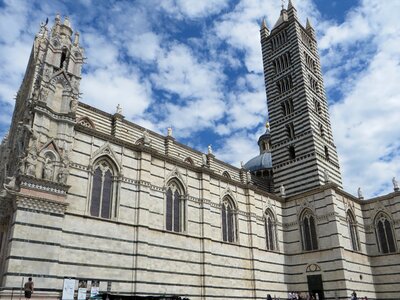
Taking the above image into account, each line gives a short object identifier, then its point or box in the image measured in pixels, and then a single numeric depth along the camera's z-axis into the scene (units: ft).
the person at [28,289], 46.94
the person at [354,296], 80.20
